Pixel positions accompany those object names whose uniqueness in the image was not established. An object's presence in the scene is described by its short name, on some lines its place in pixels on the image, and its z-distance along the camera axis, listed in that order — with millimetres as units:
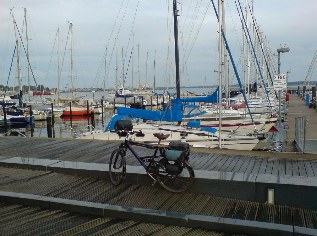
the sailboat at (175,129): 13282
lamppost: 15512
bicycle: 5315
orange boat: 39574
